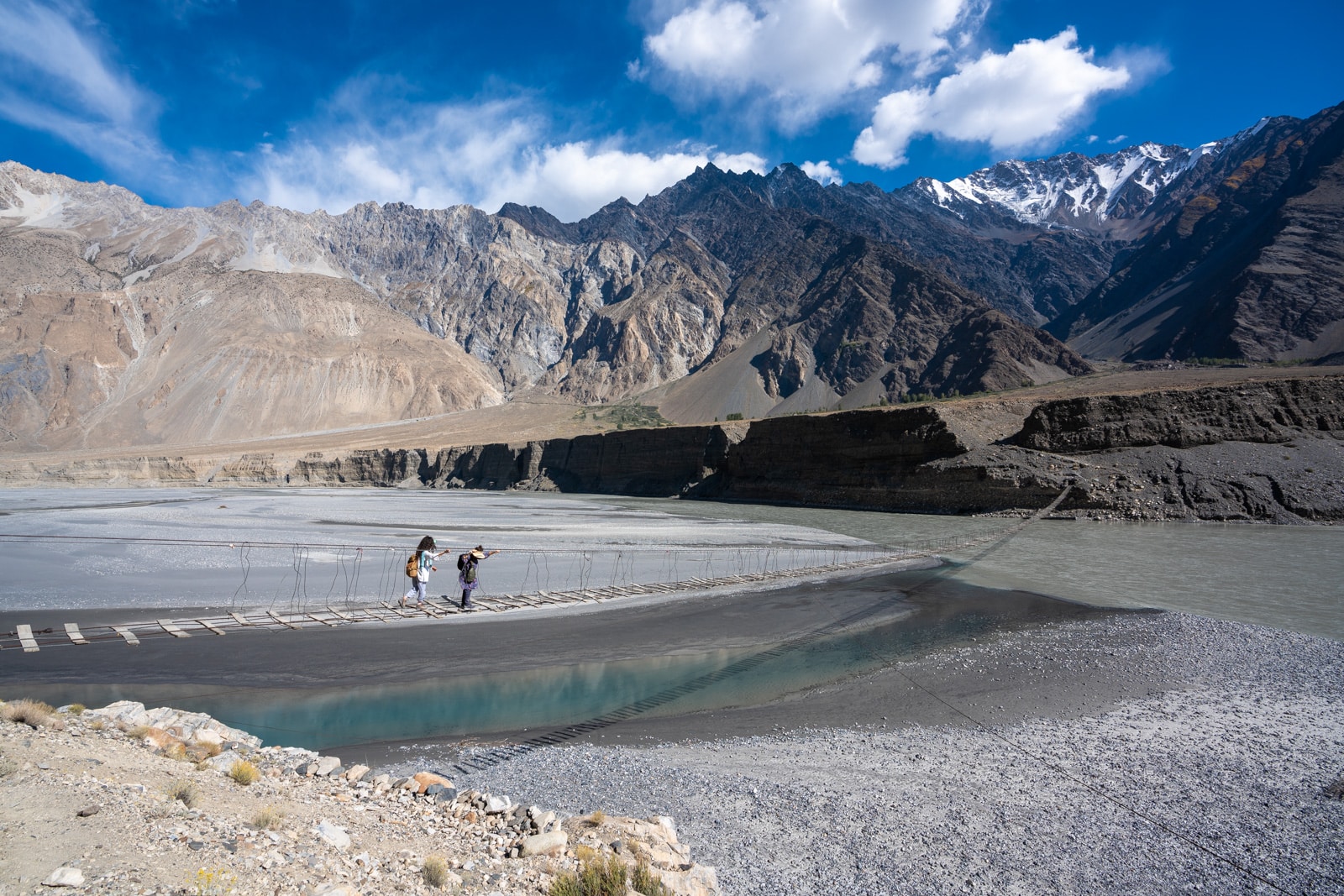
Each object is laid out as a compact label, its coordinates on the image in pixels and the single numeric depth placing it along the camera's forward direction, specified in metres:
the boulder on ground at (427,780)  6.33
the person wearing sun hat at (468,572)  16.00
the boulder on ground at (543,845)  5.02
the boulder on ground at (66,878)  3.64
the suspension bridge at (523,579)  13.95
